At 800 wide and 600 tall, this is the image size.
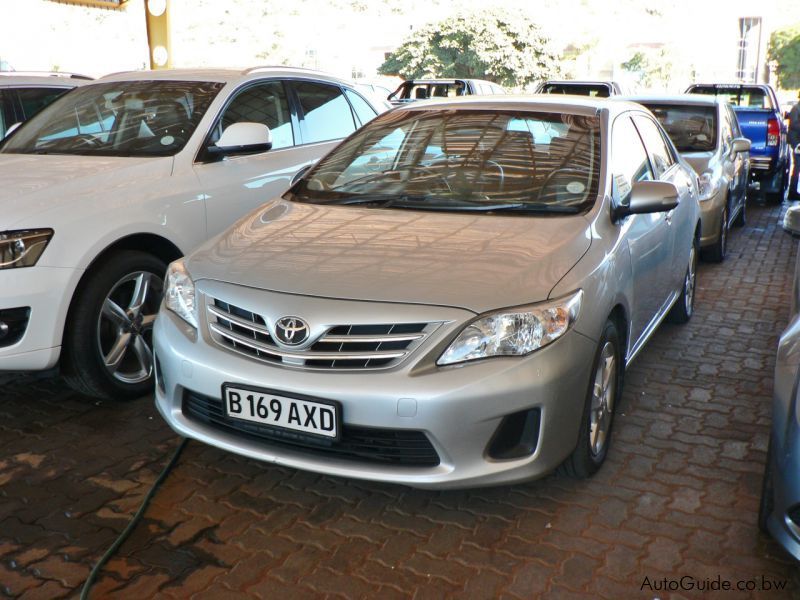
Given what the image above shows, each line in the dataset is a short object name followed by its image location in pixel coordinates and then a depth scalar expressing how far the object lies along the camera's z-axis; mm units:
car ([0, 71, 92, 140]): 6371
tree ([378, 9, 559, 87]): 38812
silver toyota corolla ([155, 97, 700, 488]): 2748
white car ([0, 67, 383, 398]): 3676
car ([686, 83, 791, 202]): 11320
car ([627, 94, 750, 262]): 6922
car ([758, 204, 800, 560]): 2438
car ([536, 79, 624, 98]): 15805
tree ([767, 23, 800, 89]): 67562
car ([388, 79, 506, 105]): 18906
